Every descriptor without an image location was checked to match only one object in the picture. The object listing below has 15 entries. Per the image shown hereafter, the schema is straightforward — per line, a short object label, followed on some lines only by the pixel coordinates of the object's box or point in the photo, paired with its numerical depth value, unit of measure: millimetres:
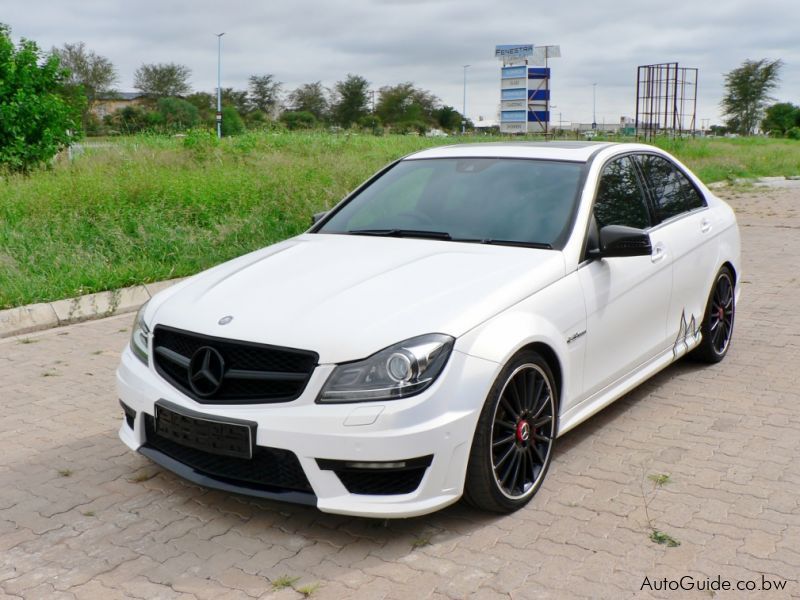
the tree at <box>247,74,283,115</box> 86938
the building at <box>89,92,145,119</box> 57328
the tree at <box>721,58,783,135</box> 76625
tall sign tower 73062
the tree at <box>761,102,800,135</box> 84062
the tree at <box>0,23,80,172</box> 14102
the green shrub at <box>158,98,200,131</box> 53438
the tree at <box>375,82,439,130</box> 91438
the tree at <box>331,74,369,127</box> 90375
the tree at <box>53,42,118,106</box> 69438
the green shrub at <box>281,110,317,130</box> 68931
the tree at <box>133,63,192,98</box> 82375
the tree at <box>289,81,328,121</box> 89812
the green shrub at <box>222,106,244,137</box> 49125
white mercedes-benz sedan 3418
